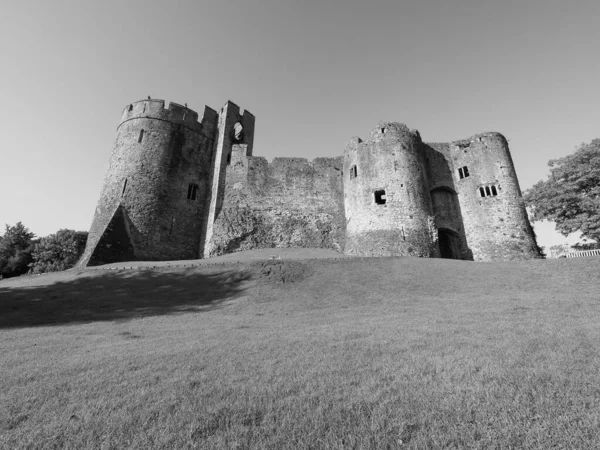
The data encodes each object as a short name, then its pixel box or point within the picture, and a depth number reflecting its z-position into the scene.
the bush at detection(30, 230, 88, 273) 32.72
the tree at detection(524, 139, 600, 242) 20.48
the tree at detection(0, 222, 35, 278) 35.50
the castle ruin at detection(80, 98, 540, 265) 25.55
